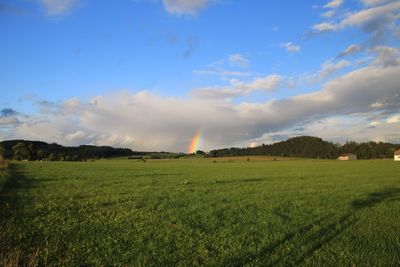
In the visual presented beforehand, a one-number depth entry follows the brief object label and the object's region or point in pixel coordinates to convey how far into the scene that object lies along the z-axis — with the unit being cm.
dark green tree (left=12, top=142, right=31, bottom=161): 14812
